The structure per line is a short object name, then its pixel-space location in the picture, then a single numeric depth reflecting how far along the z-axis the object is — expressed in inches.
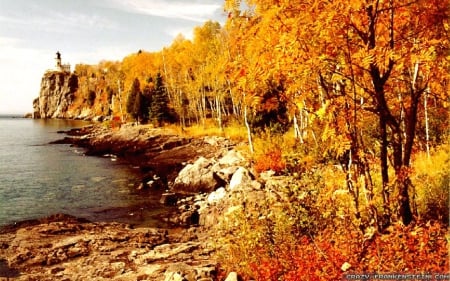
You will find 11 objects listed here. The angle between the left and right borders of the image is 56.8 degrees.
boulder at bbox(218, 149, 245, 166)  966.4
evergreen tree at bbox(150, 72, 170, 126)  2116.0
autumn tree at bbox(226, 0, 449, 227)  270.1
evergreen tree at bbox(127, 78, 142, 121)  2288.4
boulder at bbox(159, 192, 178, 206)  859.1
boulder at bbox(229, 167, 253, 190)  728.8
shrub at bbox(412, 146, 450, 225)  371.6
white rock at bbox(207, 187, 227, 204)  755.7
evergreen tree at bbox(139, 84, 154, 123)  2304.4
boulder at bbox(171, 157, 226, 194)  888.3
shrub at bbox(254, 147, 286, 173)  805.2
